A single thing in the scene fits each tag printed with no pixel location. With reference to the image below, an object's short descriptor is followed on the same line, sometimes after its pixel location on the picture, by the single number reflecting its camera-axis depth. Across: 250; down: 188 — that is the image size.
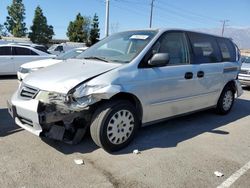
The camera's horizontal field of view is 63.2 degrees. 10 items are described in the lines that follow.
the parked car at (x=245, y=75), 7.77
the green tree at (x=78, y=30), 39.31
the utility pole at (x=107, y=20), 15.91
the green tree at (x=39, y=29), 37.92
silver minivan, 2.64
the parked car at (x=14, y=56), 8.18
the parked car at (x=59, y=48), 15.00
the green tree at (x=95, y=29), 39.77
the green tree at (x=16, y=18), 41.34
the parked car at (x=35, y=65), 5.75
